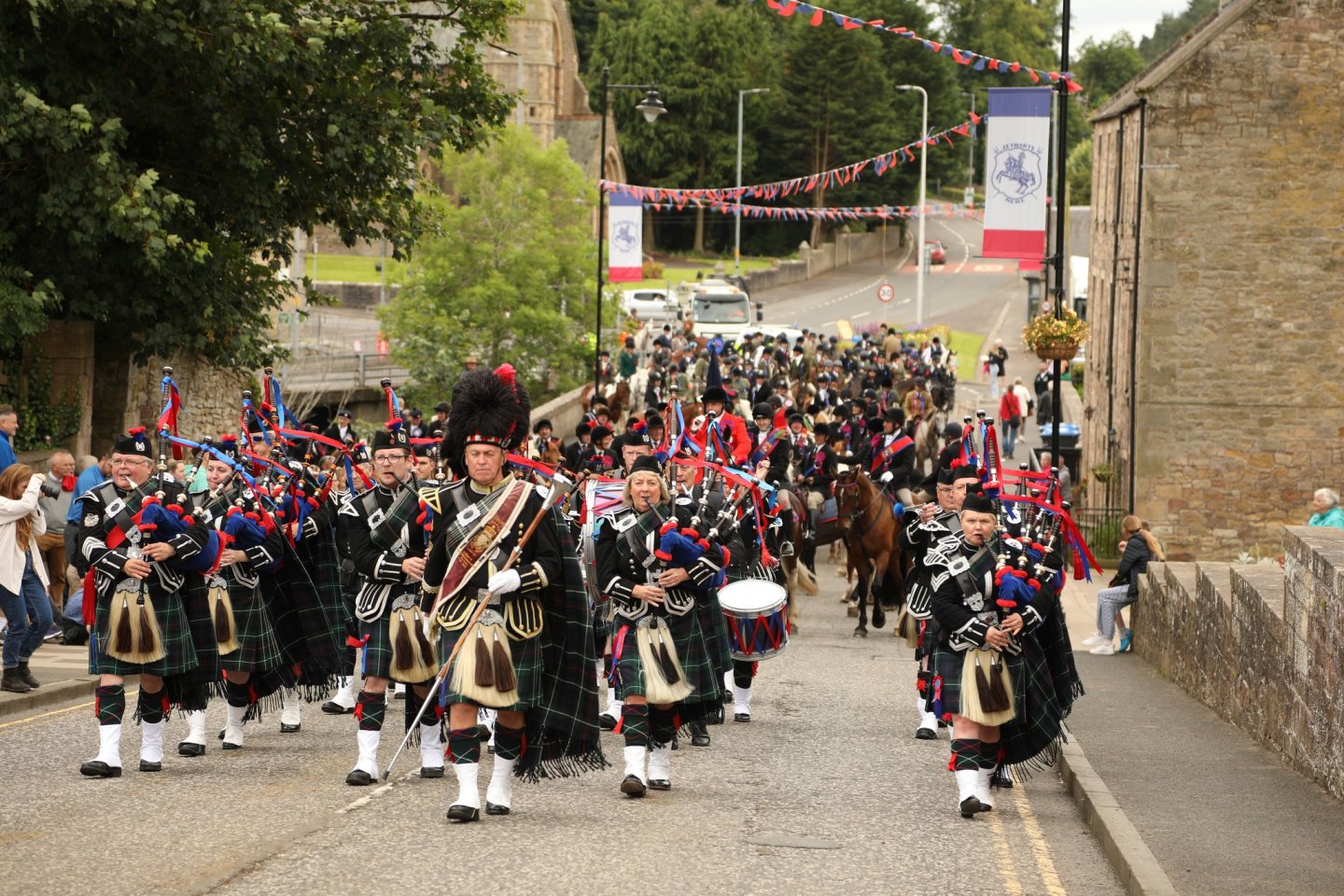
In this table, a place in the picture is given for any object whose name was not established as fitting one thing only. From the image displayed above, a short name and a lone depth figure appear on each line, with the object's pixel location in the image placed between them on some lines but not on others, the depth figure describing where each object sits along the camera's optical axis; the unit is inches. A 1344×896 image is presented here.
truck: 2393.0
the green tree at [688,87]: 3636.8
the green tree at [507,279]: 1777.8
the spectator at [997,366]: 2021.4
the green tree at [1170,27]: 6122.1
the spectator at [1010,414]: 1530.5
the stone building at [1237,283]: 1207.6
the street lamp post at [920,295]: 2583.7
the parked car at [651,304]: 2630.4
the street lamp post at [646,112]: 1362.0
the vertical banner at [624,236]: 1385.3
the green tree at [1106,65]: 5078.7
